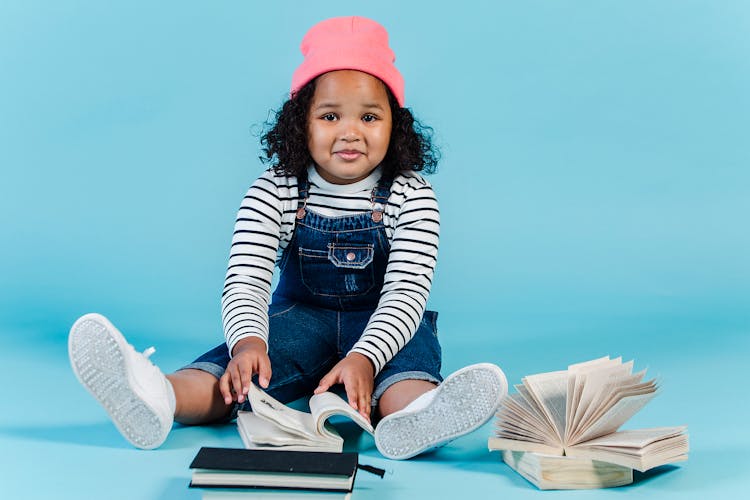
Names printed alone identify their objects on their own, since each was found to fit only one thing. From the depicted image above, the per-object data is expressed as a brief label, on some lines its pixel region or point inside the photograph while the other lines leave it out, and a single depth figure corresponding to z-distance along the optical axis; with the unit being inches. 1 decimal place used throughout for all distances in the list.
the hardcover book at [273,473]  65.4
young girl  88.1
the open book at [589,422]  72.0
